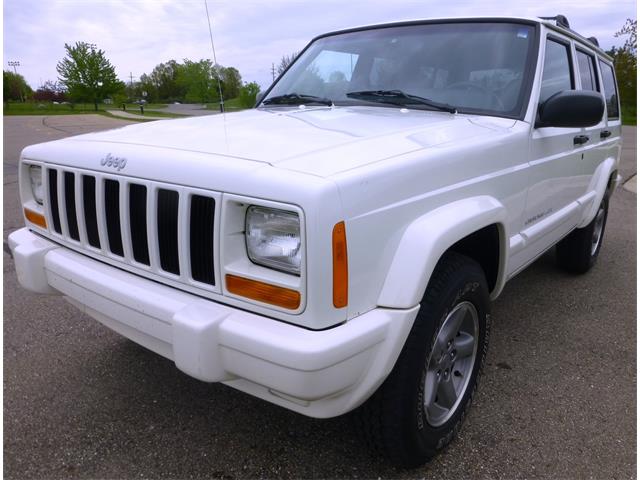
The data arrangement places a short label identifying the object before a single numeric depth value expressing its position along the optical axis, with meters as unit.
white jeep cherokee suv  1.61
